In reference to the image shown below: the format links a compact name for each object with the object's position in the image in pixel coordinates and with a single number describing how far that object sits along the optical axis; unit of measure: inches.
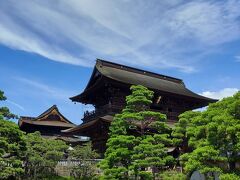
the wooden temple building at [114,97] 1370.6
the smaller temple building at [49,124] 2030.0
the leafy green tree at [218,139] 720.3
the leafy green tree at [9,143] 897.4
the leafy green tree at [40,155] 1026.0
